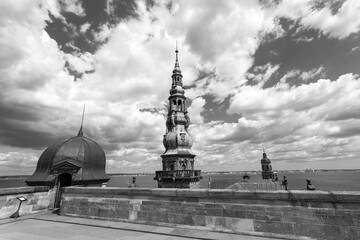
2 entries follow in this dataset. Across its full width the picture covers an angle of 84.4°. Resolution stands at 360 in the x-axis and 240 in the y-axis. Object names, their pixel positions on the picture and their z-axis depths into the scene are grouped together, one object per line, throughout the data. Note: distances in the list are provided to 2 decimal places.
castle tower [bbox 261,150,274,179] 76.59
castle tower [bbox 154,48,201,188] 40.25
